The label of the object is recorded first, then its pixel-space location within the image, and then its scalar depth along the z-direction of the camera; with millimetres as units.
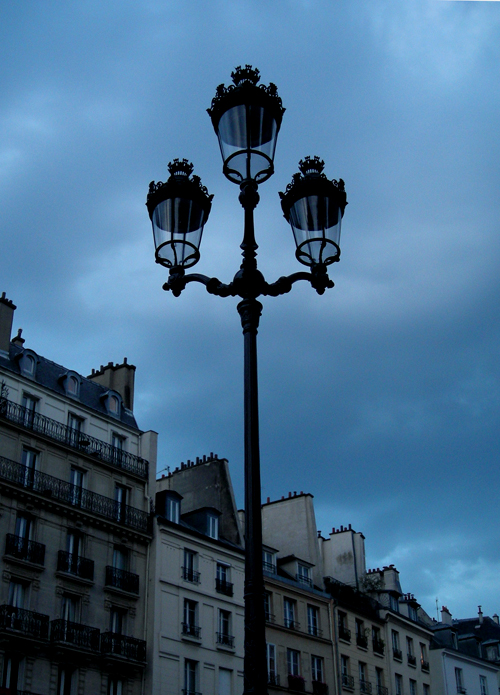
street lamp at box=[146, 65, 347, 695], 9312
